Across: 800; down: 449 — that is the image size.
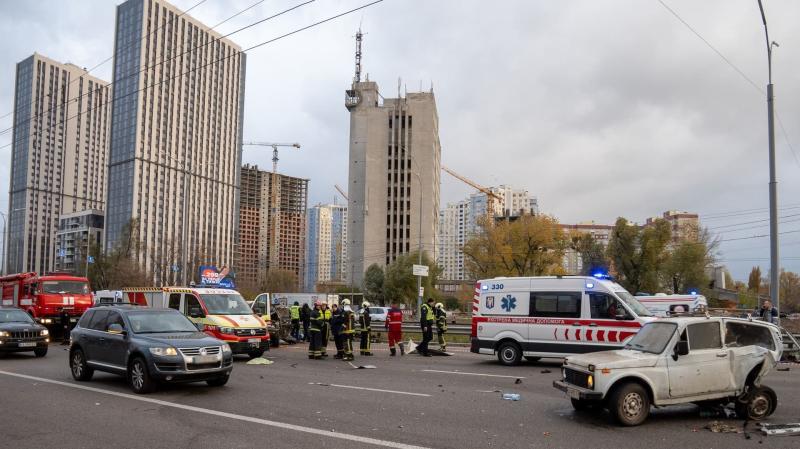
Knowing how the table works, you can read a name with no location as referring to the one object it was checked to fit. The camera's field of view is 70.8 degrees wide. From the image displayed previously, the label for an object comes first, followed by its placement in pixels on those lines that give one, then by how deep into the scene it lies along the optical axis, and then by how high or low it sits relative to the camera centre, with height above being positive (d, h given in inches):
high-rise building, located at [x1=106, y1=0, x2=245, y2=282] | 4795.8 +1210.2
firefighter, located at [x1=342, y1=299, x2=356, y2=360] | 664.4 -81.3
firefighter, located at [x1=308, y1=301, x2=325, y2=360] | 680.4 -86.2
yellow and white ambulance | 633.6 -63.3
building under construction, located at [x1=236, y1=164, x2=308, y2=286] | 6830.7 +526.0
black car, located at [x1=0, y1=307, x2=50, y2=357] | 629.9 -85.0
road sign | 1214.8 -13.4
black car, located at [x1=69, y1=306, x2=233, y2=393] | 394.9 -65.0
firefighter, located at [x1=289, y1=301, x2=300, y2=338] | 955.5 -89.1
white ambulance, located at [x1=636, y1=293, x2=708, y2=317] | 948.6 -60.0
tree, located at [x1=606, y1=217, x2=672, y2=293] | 1855.3 +47.4
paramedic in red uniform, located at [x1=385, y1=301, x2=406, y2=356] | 722.2 -79.0
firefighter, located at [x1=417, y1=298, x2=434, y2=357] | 719.1 -76.9
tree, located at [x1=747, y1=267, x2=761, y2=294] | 3257.1 -72.8
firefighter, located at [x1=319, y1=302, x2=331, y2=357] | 695.7 -74.1
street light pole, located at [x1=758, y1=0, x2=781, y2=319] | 666.2 +68.1
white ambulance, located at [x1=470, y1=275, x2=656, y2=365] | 548.7 -52.3
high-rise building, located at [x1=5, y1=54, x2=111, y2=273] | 5531.5 +1058.4
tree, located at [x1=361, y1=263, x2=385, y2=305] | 2760.8 -110.9
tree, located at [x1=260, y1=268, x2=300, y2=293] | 3480.3 -131.0
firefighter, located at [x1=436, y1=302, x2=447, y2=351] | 756.0 -78.4
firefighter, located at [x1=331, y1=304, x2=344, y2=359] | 679.1 -78.6
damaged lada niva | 310.8 -58.5
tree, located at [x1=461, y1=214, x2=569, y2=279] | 2047.2 +62.4
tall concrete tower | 3590.1 +544.0
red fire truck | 997.2 -63.8
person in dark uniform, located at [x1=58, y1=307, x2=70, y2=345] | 945.5 -105.4
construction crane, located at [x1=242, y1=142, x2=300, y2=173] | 6944.9 +1292.1
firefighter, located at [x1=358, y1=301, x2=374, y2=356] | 701.9 -78.2
